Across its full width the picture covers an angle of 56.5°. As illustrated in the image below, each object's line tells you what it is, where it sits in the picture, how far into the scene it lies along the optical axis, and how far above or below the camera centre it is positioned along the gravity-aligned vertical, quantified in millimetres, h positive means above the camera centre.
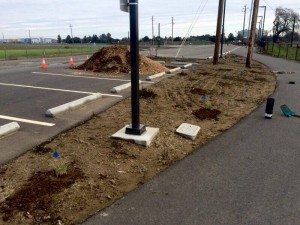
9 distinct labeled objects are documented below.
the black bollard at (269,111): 7518 -1825
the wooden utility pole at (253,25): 18516 +1085
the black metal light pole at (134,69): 5059 -501
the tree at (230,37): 124000 +2315
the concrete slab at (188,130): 6047 -1923
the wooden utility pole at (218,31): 21480 +833
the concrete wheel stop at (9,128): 5645 -1734
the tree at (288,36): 108206 +2159
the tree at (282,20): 103812 +7745
